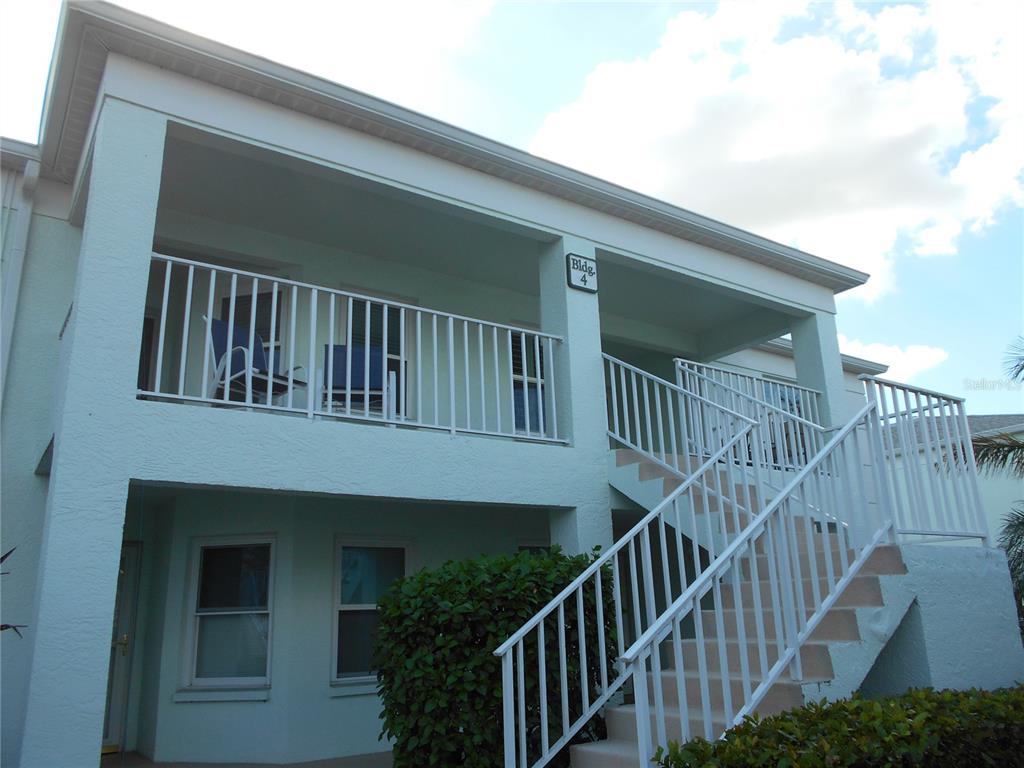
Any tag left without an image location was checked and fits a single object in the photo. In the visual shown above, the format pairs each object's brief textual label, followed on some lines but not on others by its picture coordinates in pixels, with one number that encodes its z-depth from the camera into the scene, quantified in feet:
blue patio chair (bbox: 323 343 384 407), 24.12
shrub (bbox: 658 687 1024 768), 11.09
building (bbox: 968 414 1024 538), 51.39
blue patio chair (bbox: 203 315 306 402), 19.69
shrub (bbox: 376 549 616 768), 15.11
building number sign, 24.71
